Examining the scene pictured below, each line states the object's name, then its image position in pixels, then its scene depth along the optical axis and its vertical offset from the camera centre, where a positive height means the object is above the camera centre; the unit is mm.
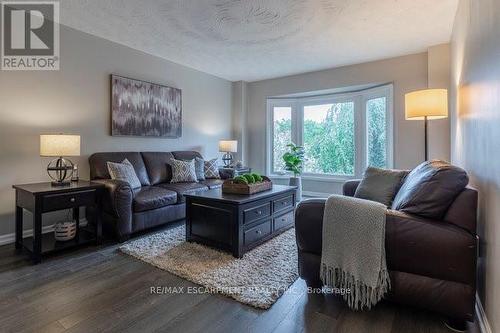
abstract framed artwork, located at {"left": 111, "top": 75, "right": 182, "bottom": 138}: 3785 +889
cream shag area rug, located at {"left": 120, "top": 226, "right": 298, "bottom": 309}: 1951 -828
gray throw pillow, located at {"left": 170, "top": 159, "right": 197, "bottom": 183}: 3957 -64
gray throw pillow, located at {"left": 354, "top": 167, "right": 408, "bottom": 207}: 2385 -160
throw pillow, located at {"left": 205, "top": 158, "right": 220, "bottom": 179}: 4412 -39
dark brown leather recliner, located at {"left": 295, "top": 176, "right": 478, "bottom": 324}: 1474 -505
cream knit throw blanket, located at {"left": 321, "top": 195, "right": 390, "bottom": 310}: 1612 -505
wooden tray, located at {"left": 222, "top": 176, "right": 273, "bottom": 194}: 2773 -206
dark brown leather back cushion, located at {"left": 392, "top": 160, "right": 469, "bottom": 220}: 1565 -143
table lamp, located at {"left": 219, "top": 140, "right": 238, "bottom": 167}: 5059 +399
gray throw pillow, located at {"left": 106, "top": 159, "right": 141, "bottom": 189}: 3250 -64
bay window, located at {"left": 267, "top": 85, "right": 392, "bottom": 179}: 4668 +706
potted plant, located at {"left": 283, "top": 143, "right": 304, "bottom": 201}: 5137 +67
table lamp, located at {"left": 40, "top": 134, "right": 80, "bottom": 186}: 2664 +191
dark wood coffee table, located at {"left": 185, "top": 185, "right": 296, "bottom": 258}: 2488 -498
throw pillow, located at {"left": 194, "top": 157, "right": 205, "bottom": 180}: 4281 -6
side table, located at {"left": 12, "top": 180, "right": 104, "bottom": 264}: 2420 -352
